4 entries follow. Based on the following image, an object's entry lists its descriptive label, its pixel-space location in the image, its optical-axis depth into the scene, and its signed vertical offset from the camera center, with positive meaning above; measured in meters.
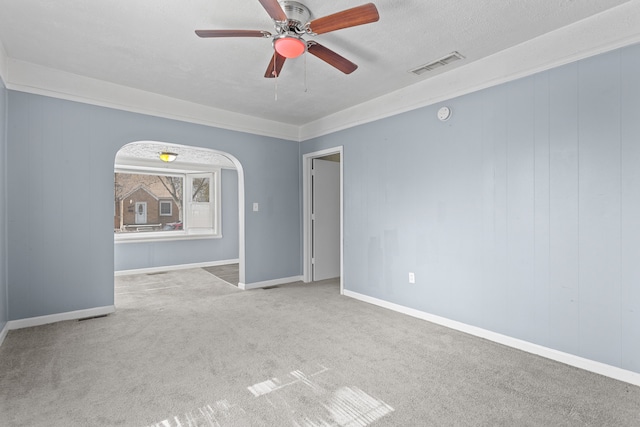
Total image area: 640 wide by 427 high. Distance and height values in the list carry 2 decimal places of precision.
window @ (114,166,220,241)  6.38 +0.23
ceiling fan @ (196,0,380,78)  1.85 +1.20
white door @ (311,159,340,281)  5.37 -0.10
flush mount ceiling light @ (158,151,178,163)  5.59 +1.06
